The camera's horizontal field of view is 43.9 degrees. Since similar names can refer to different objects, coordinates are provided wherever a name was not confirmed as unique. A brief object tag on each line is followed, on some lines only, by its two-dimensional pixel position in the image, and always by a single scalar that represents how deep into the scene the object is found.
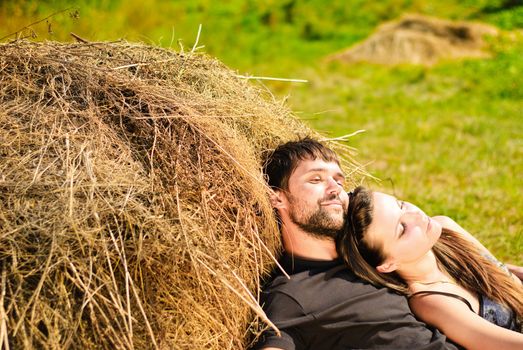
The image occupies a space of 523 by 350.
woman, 2.86
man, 2.76
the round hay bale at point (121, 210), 2.21
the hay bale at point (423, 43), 11.34
